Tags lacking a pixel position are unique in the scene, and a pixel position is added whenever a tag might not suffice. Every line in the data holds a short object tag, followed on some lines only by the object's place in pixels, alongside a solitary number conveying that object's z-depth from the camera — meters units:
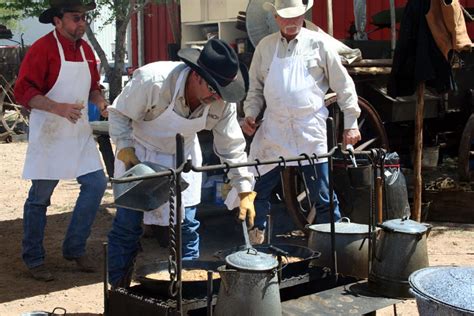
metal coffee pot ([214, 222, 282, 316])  2.80
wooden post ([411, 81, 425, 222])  5.88
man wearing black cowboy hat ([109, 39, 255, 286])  3.54
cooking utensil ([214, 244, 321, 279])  3.34
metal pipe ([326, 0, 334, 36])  6.43
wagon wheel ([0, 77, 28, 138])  13.22
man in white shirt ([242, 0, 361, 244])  4.94
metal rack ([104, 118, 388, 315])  2.78
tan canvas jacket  5.65
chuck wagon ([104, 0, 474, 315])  3.01
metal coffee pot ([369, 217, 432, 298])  3.28
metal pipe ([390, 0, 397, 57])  6.73
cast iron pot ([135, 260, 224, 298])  3.11
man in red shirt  4.76
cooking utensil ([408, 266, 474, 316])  2.41
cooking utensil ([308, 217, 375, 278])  3.65
